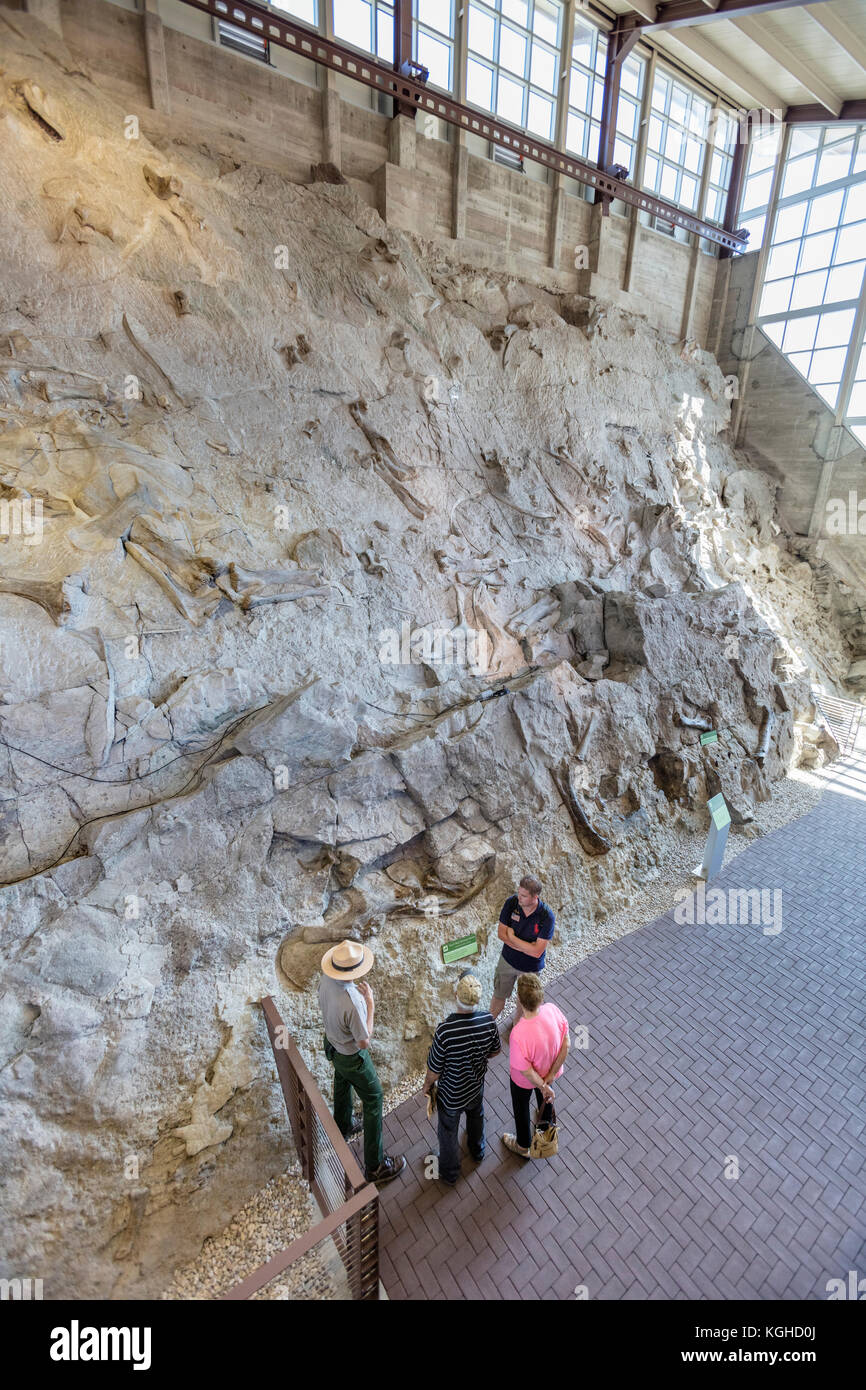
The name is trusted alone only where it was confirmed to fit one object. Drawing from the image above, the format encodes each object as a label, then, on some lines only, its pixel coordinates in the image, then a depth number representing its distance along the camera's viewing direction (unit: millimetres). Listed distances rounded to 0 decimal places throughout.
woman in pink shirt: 3818
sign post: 6883
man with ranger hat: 3855
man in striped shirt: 3729
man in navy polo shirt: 4840
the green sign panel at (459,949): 4848
